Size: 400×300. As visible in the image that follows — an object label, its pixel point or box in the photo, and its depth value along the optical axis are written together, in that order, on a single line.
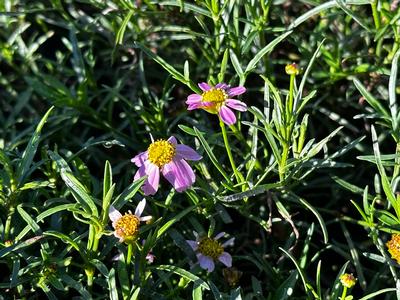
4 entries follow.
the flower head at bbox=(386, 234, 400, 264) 0.19
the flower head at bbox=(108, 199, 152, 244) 0.18
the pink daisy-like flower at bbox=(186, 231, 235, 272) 0.20
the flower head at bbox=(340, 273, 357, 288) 0.18
